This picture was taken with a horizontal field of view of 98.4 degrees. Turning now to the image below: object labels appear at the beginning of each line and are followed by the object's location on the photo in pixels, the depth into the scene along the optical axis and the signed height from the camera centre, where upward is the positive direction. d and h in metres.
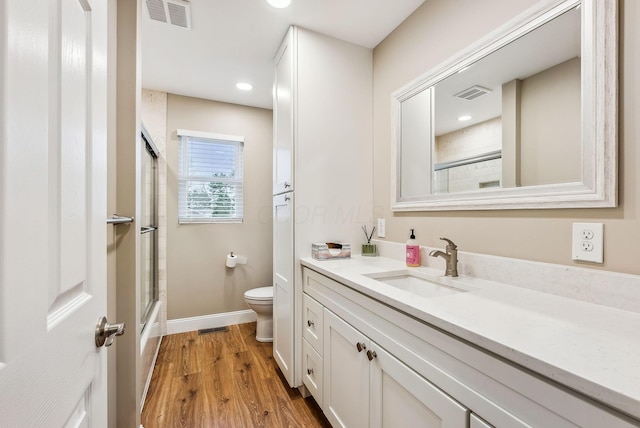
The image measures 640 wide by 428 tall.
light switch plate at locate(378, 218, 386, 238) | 1.92 -0.11
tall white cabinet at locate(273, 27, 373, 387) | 1.81 +0.38
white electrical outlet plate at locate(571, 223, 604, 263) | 0.89 -0.10
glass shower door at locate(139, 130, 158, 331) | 2.04 -0.14
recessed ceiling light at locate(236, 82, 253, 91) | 2.62 +1.21
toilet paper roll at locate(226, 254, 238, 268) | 2.94 -0.52
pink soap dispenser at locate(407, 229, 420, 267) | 1.54 -0.23
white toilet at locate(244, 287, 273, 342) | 2.50 -0.90
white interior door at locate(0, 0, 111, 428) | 0.34 +0.00
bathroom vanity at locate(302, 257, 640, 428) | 0.53 -0.36
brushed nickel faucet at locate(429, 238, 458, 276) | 1.29 -0.21
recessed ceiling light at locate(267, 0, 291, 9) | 1.61 +1.23
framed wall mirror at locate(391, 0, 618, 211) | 0.90 +0.40
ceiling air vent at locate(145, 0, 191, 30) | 1.62 +1.23
